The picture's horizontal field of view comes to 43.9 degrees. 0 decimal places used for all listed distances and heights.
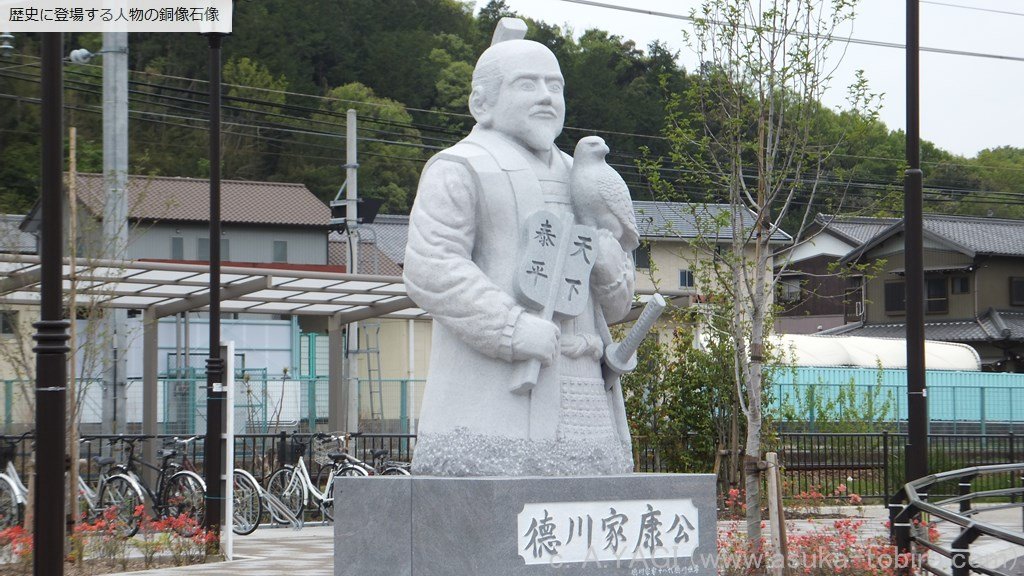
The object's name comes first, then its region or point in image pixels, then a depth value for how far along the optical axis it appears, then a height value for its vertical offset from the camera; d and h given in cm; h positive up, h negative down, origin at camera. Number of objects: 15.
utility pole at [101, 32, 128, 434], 1666 +246
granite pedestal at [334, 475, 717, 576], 673 -103
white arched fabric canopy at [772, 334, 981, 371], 3809 -46
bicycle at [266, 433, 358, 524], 1728 -205
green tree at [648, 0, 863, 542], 1122 +184
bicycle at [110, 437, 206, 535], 1541 -186
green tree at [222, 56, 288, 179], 4938 +894
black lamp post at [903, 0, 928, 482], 1267 +60
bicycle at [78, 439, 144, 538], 1523 -191
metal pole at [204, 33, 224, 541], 1334 -30
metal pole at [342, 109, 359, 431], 2842 +205
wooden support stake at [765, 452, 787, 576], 1024 -149
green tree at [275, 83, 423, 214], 4903 +738
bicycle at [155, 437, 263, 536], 1586 -206
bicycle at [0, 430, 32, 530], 1467 -182
